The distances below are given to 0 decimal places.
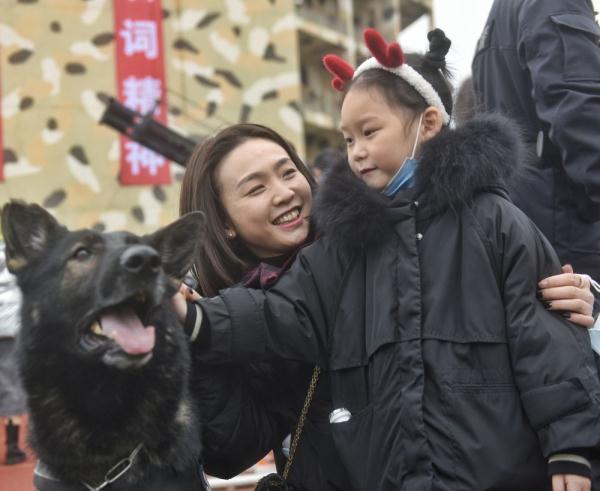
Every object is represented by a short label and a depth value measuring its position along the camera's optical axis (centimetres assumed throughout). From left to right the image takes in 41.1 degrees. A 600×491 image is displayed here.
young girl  232
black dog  227
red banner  1638
